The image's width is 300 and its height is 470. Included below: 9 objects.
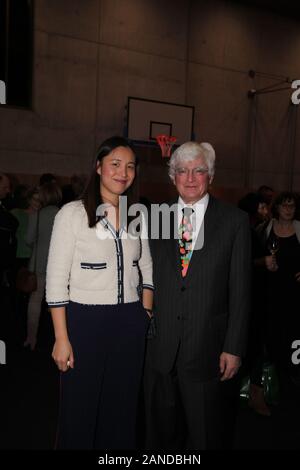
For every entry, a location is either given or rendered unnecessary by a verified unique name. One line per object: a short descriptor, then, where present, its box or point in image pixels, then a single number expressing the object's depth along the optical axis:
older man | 1.96
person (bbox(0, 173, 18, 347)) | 4.00
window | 9.20
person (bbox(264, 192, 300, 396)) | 3.82
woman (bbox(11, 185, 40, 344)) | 4.86
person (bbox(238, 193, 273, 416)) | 3.11
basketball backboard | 10.34
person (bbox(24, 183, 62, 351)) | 4.19
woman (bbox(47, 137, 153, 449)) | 1.80
